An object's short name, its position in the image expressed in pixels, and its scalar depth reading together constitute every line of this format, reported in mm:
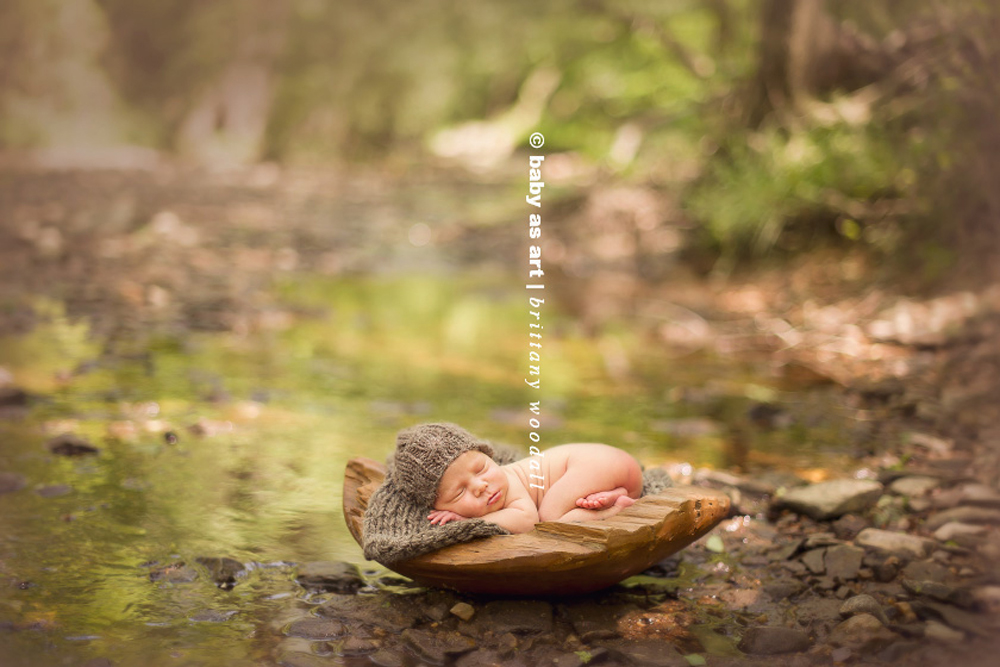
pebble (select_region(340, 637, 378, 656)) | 1969
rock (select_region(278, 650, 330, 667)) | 1901
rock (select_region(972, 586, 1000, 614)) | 2074
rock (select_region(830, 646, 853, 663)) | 1967
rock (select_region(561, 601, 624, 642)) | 2084
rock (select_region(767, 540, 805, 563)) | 2541
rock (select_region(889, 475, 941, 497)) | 2971
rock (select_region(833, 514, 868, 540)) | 2674
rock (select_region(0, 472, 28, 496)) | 2749
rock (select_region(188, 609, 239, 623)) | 2076
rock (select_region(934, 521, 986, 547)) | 2531
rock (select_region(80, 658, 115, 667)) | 1836
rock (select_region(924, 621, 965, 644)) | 1974
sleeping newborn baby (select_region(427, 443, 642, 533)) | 2215
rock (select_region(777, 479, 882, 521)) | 2768
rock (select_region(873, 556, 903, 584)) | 2355
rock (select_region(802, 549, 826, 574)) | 2426
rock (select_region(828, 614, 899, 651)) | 2002
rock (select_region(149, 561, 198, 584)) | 2266
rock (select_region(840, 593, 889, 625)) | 2146
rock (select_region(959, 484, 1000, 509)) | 2745
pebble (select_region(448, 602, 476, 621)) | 2131
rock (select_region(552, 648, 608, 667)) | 1943
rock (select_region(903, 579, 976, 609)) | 2150
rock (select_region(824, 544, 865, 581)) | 2375
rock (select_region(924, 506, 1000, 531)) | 2648
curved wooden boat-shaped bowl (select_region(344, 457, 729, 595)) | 2027
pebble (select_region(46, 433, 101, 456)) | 3070
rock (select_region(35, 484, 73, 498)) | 2727
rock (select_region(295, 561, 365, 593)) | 2291
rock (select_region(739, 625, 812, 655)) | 2023
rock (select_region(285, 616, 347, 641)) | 2029
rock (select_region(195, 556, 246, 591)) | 2273
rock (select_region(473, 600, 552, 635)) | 2092
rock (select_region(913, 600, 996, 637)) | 1984
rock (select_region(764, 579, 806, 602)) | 2316
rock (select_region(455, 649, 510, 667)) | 1931
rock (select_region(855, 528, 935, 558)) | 2484
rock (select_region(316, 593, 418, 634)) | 2107
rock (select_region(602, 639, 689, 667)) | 1966
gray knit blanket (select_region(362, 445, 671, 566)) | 2078
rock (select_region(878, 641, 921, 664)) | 1944
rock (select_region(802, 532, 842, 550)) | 2547
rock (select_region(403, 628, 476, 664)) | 1964
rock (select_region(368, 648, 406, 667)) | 1925
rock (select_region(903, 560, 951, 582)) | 2328
